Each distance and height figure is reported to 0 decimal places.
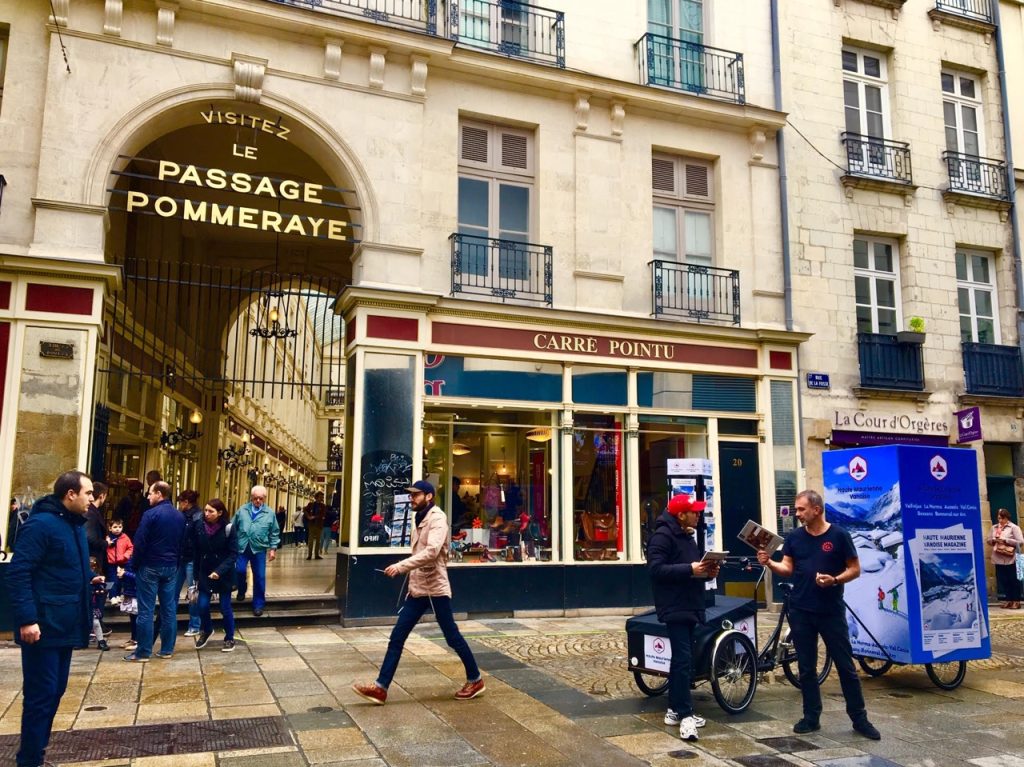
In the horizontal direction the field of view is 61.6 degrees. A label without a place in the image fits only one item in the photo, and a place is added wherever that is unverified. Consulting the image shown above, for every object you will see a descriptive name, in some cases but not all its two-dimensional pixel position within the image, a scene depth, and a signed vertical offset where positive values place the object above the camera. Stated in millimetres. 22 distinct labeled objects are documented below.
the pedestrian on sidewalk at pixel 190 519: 9836 -157
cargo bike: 6855 -1216
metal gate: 13766 +3486
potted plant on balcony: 15352 +3041
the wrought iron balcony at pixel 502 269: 13039 +3615
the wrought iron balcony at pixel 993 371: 16094 +2527
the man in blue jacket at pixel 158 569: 8922 -664
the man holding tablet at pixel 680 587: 6305 -606
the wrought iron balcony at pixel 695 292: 14086 +3526
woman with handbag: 14680 -814
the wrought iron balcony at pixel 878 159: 15883 +6425
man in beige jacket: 7043 -766
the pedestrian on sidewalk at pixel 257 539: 11172 -434
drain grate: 5707 -1622
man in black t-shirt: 6434 -718
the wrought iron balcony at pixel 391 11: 12438 +7263
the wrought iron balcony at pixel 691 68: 14531 +7526
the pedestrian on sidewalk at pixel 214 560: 9609 -615
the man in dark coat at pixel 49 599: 5125 -567
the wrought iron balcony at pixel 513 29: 13641 +7596
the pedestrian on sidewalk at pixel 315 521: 22125 -404
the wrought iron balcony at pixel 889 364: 15273 +2519
